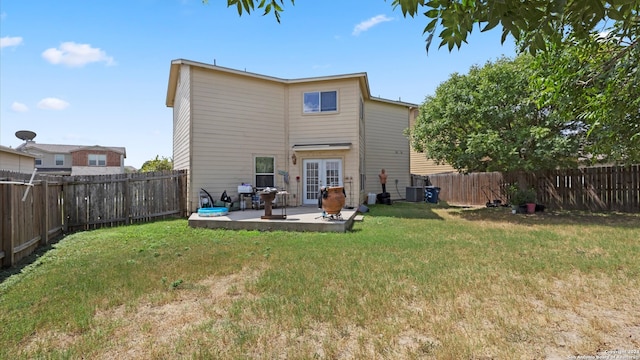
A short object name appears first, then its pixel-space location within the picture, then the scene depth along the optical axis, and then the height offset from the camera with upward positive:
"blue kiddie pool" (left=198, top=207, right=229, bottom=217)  10.03 -1.04
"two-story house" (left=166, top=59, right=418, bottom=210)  11.41 +1.94
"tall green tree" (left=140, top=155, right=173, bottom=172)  26.96 +1.43
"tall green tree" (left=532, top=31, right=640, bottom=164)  4.11 +1.33
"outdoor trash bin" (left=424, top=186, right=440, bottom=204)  17.94 -0.92
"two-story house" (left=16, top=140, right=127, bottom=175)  33.53 +2.46
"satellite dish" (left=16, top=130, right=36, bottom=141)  25.02 +3.77
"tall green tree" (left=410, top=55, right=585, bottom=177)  10.63 +1.92
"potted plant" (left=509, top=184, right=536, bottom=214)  12.41 -0.89
